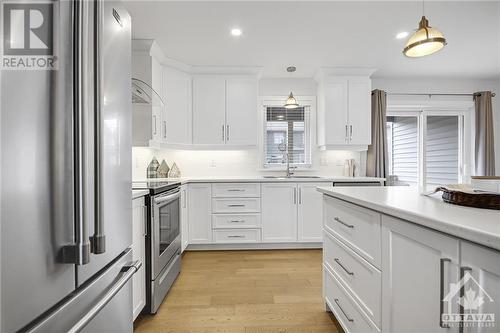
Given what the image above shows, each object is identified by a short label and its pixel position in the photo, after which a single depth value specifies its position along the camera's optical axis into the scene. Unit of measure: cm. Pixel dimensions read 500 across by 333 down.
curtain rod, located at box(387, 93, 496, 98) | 413
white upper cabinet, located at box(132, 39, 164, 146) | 288
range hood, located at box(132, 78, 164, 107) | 209
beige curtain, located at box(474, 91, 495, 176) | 404
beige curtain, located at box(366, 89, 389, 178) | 387
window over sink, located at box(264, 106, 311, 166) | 409
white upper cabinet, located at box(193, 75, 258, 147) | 358
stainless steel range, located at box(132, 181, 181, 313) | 178
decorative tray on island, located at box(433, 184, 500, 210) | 87
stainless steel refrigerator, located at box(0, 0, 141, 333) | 55
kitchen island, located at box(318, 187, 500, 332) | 63
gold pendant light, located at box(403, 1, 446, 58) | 160
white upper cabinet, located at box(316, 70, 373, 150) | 369
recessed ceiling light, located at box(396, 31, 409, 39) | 267
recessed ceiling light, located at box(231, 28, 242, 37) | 260
